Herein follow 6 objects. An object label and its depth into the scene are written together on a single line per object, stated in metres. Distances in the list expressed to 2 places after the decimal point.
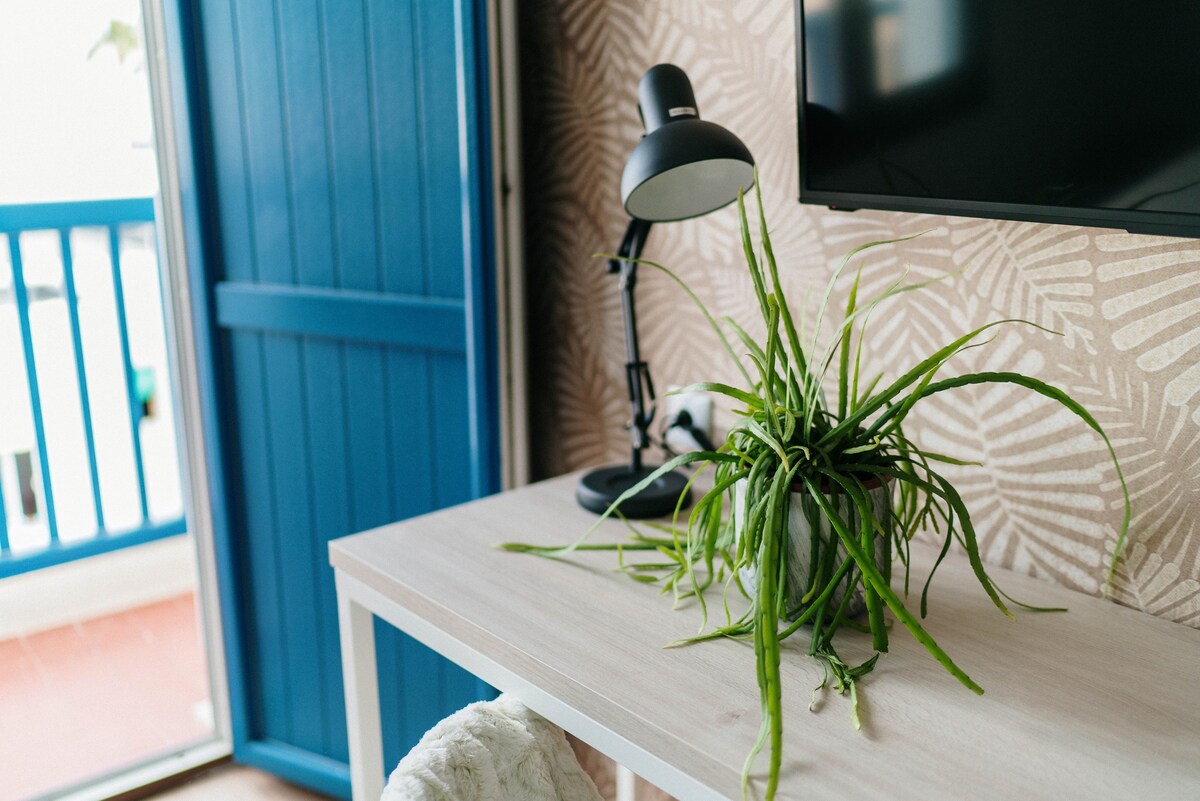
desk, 0.87
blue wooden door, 1.73
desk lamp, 1.18
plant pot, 1.07
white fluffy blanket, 0.92
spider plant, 1.01
